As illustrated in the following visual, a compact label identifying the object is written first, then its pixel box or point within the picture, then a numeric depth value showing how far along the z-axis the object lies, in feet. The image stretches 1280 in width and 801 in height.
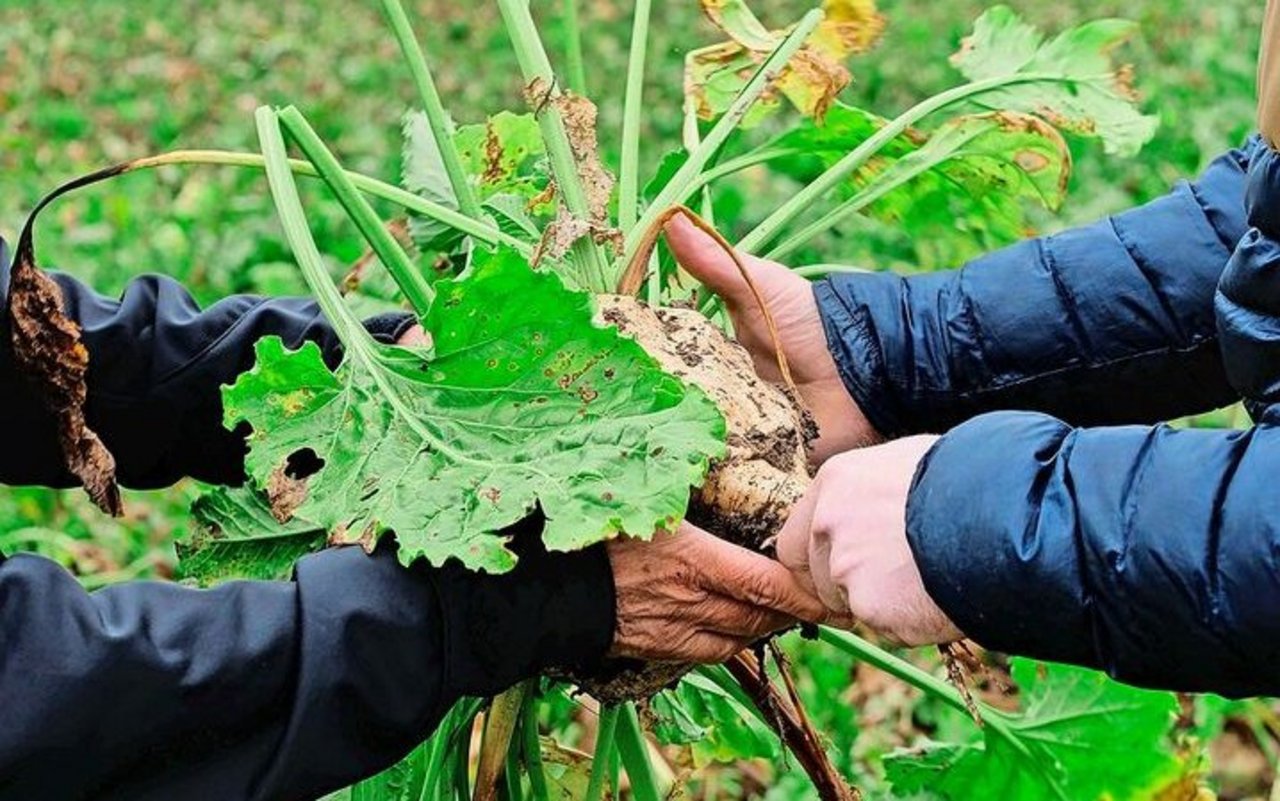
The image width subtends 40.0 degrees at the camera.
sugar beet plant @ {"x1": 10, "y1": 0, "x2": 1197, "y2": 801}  5.63
